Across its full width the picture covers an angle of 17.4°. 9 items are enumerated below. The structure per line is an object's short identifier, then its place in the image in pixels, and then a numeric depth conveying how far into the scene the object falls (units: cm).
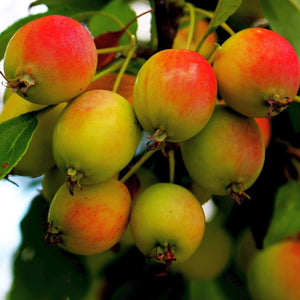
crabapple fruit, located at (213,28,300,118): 38
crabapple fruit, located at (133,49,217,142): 37
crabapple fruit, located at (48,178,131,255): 40
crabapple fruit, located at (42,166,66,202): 42
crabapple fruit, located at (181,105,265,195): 39
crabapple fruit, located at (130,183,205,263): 39
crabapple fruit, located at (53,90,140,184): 38
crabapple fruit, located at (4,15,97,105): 38
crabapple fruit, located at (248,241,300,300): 45
